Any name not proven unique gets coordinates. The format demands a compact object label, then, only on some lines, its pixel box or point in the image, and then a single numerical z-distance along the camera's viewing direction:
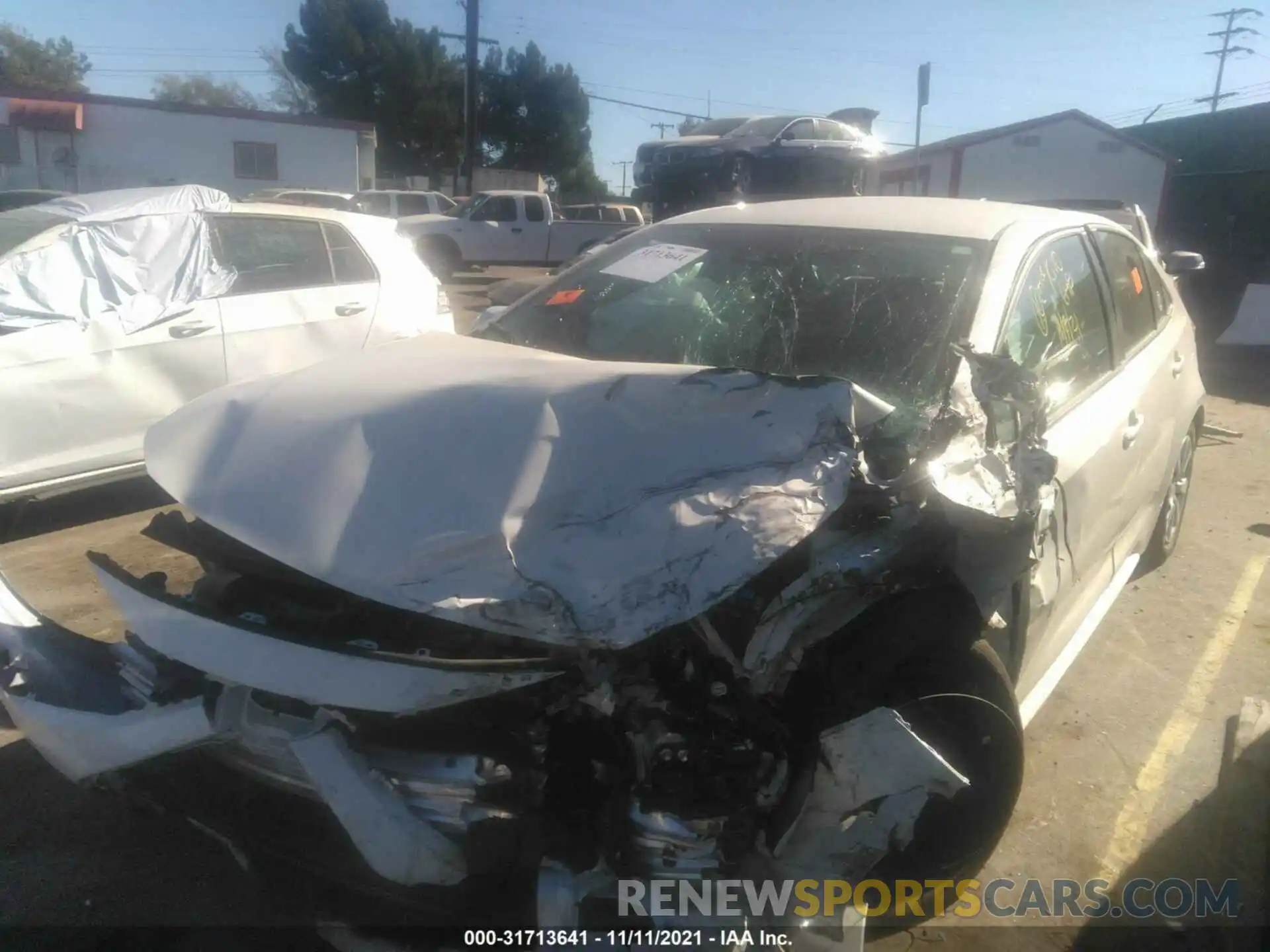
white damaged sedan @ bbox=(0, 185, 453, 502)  4.75
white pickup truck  19.98
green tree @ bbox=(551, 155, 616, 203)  44.78
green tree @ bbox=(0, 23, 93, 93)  47.38
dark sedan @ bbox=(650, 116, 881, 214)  12.96
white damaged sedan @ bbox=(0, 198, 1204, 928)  1.96
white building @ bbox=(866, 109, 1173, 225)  22.25
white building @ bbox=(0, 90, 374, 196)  23.53
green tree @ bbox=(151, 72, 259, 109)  57.41
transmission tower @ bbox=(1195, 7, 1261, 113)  51.53
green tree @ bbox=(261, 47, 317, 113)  42.09
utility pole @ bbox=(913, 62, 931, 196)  13.25
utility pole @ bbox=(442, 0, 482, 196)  28.83
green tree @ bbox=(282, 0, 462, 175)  39.34
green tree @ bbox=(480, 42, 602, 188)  42.25
